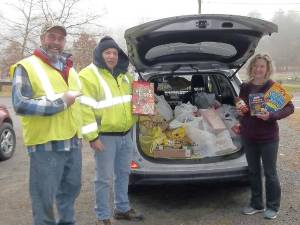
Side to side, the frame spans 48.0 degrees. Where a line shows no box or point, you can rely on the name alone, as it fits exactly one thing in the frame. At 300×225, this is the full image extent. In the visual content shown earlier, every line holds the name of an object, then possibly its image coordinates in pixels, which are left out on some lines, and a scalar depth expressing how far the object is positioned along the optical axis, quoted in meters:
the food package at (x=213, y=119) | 3.93
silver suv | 3.29
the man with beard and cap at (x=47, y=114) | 2.54
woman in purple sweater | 3.38
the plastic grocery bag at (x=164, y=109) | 4.09
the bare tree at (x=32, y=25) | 26.31
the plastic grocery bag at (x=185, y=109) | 4.15
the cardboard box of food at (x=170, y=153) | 3.74
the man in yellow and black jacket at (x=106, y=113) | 3.13
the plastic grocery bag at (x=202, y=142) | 3.81
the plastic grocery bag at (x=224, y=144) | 3.78
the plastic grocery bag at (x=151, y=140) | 3.78
